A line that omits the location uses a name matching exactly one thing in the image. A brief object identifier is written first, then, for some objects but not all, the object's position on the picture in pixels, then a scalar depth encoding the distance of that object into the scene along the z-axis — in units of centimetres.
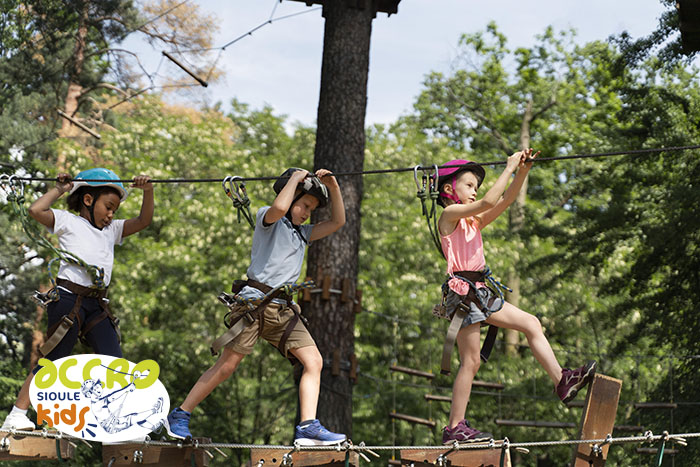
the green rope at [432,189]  891
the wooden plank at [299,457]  812
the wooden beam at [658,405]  1672
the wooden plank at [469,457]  813
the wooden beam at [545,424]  1792
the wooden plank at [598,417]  818
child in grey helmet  891
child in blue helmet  964
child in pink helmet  862
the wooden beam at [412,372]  1959
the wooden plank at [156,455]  878
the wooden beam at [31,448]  900
